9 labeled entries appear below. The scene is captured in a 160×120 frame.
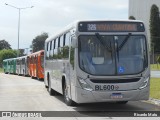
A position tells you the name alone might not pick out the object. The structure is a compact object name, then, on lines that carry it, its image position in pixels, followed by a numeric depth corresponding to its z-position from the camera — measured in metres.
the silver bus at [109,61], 13.71
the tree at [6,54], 129.38
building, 120.50
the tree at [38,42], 137.38
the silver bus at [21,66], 53.41
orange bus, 39.16
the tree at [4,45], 169.50
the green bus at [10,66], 67.14
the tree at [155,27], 103.94
